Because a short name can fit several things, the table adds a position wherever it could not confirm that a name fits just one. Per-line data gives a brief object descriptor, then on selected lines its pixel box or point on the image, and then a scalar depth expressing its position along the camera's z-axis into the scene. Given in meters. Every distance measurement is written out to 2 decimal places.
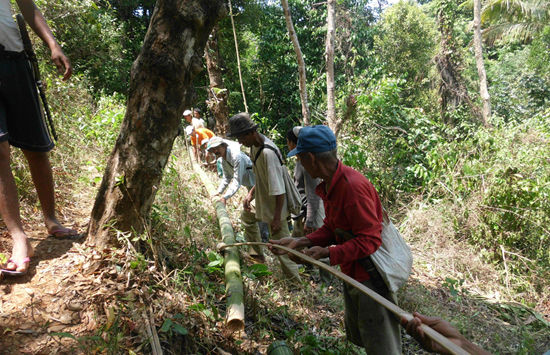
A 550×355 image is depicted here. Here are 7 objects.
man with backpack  4.53
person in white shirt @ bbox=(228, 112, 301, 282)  3.56
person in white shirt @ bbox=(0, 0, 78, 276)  2.12
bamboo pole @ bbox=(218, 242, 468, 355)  1.15
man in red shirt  1.99
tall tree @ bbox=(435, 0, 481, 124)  12.05
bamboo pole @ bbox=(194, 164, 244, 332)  2.27
